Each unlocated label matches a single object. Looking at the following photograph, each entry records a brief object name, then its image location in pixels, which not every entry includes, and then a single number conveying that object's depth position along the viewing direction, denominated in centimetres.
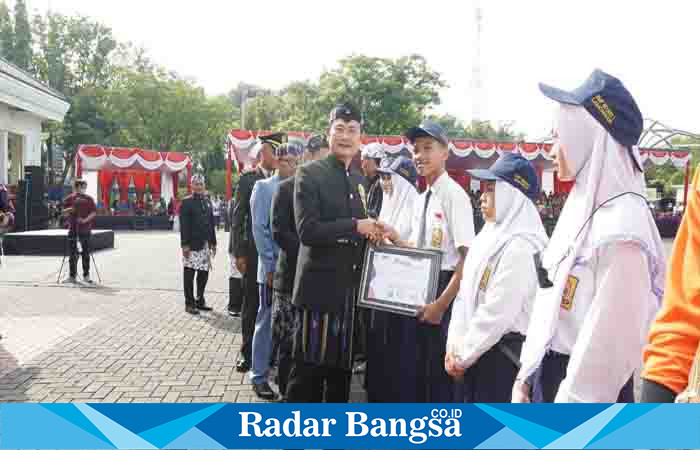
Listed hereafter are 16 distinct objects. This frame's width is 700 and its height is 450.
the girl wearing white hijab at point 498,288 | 265
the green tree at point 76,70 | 4559
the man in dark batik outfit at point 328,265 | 311
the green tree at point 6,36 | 4569
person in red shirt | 1033
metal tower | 5641
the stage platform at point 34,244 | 1537
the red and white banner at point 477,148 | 1983
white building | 2288
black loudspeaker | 1936
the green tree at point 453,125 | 6067
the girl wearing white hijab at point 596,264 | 175
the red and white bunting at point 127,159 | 2633
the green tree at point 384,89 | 3984
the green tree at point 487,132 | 6362
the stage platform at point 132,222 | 2739
